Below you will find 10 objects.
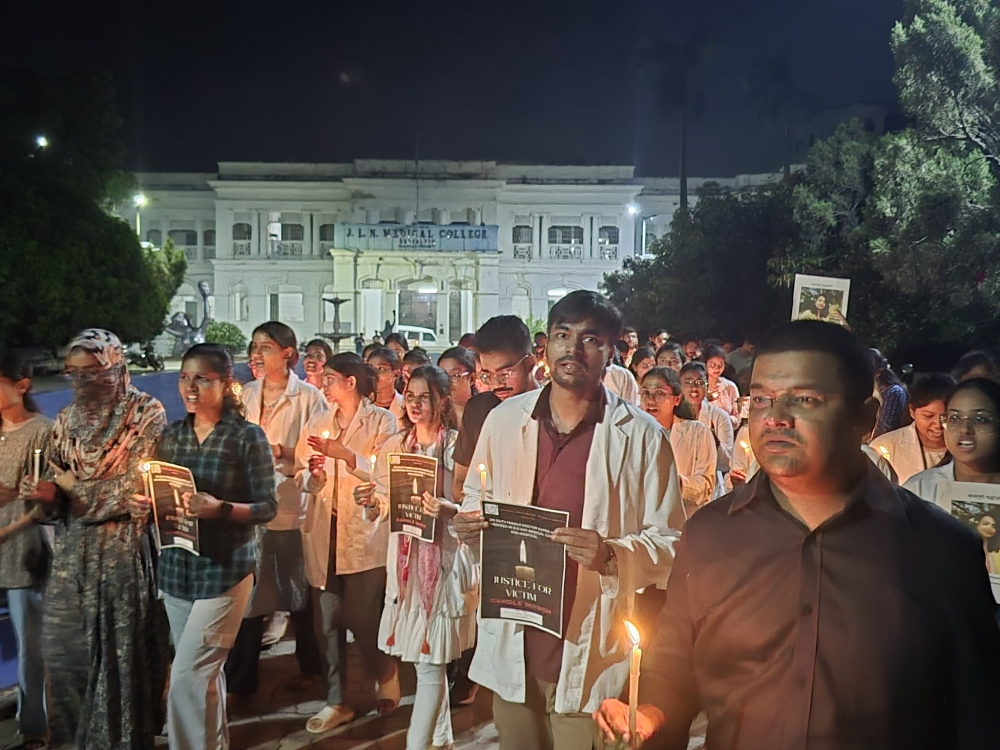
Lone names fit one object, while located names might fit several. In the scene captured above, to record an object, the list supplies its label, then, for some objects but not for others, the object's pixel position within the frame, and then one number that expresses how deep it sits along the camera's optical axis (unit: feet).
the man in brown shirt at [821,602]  5.88
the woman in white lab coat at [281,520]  17.02
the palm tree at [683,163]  108.88
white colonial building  159.94
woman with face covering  12.77
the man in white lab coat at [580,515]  9.55
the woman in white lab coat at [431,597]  13.39
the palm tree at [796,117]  130.52
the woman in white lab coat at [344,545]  15.76
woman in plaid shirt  12.35
